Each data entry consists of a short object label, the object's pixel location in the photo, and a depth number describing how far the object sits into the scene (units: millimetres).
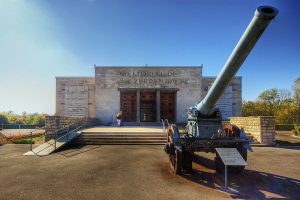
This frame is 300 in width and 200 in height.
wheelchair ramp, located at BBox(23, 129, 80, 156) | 9141
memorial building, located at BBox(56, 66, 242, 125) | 19938
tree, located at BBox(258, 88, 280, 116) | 35562
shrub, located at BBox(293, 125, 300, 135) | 17688
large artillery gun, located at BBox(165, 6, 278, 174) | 4292
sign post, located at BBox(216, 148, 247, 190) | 4732
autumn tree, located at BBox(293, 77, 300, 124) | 31208
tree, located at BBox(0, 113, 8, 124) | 33772
